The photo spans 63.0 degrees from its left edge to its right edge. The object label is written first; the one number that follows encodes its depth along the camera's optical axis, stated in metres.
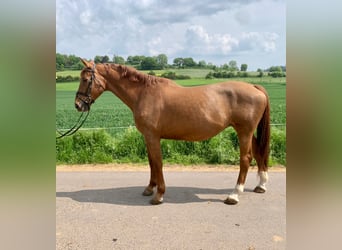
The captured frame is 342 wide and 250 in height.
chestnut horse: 4.31
